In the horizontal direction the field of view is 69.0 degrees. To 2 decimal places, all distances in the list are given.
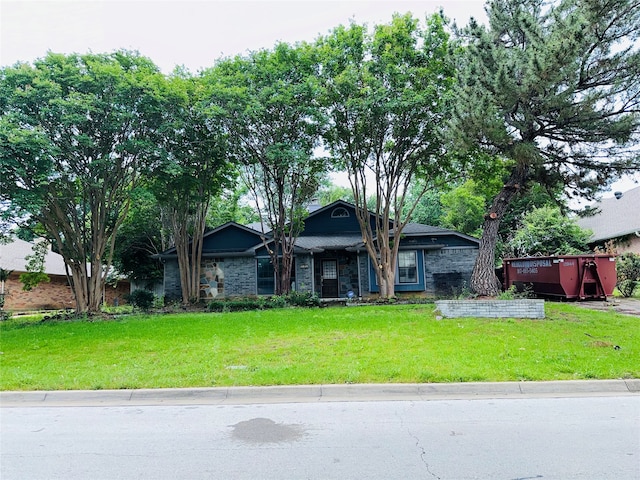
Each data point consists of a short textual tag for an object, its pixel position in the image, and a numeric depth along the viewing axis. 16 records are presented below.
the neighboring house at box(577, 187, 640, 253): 27.31
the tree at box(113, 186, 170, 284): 26.36
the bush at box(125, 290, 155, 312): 21.26
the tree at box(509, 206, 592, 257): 25.95
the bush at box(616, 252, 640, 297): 19.48
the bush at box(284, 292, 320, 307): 18.31
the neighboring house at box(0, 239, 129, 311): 27.05
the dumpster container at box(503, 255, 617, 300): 16.77
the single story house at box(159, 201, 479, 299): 21.89
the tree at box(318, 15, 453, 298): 16.36
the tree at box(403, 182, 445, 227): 41.87
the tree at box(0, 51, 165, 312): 14.04
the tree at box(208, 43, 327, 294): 16.77
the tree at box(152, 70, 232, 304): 16.16
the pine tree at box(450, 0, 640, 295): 11.10
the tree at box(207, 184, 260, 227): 29.79
